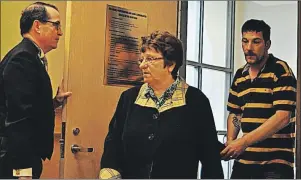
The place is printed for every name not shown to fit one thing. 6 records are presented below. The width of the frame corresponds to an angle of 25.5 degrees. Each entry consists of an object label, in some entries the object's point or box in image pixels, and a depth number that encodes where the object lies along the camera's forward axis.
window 3.36
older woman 2.70
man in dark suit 2.64
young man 2.86
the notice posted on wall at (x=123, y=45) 3.19
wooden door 3.02
